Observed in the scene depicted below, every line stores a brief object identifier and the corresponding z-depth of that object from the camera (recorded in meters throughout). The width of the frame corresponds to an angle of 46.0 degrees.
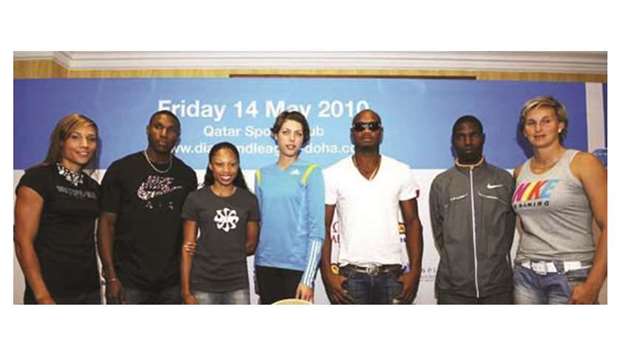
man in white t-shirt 3.88
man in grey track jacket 3.88
